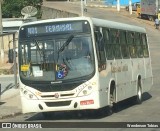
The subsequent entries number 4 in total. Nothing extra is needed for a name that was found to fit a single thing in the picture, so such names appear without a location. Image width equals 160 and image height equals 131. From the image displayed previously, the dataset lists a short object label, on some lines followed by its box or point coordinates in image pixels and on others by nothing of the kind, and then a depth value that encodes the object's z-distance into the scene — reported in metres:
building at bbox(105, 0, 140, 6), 102.14
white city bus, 14.74
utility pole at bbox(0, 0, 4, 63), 38.16
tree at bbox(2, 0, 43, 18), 58.82
